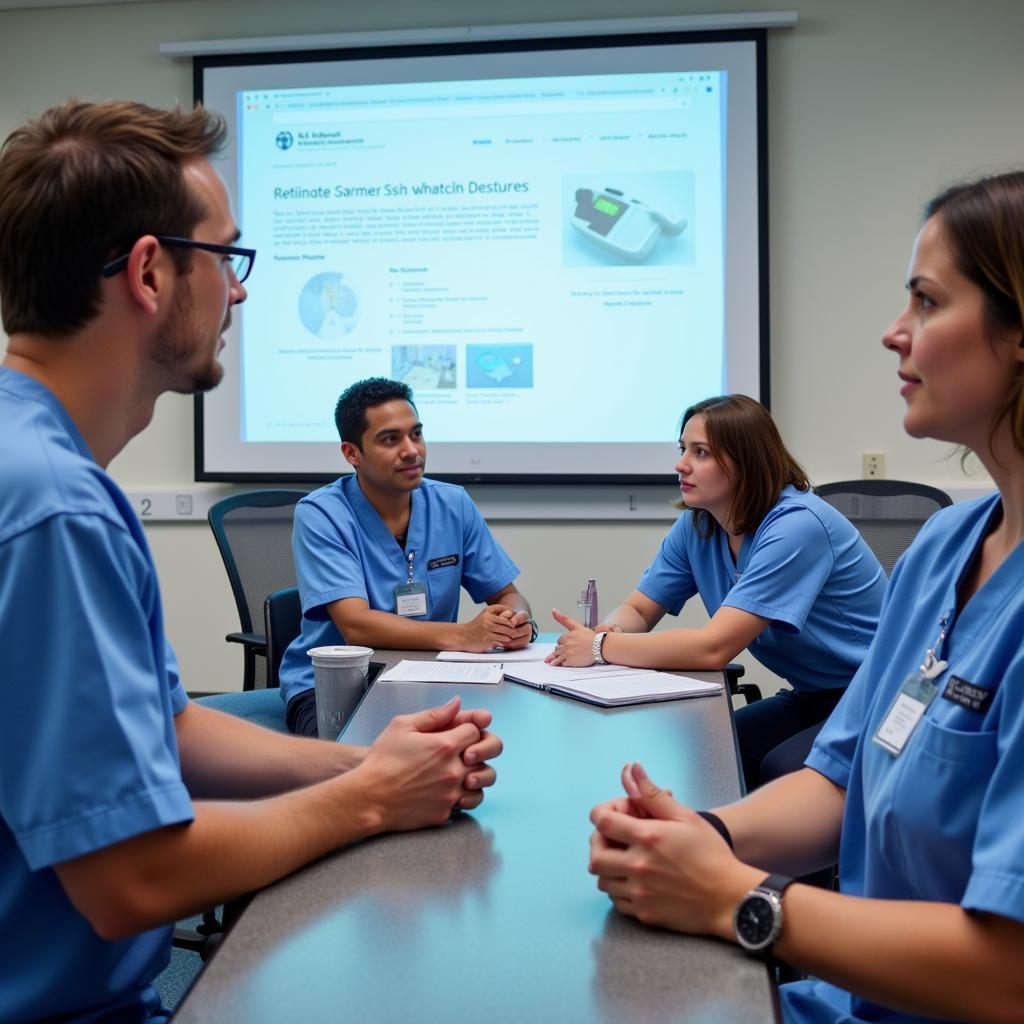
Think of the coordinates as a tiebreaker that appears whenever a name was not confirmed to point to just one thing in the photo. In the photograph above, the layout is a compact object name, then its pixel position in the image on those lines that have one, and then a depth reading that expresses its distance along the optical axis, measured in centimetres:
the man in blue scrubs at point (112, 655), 86
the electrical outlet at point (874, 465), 385
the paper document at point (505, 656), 229
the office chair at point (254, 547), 303
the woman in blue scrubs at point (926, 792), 88
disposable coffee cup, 171
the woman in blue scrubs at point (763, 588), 220
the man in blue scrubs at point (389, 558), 246
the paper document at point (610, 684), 188
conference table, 83
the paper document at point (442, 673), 205
